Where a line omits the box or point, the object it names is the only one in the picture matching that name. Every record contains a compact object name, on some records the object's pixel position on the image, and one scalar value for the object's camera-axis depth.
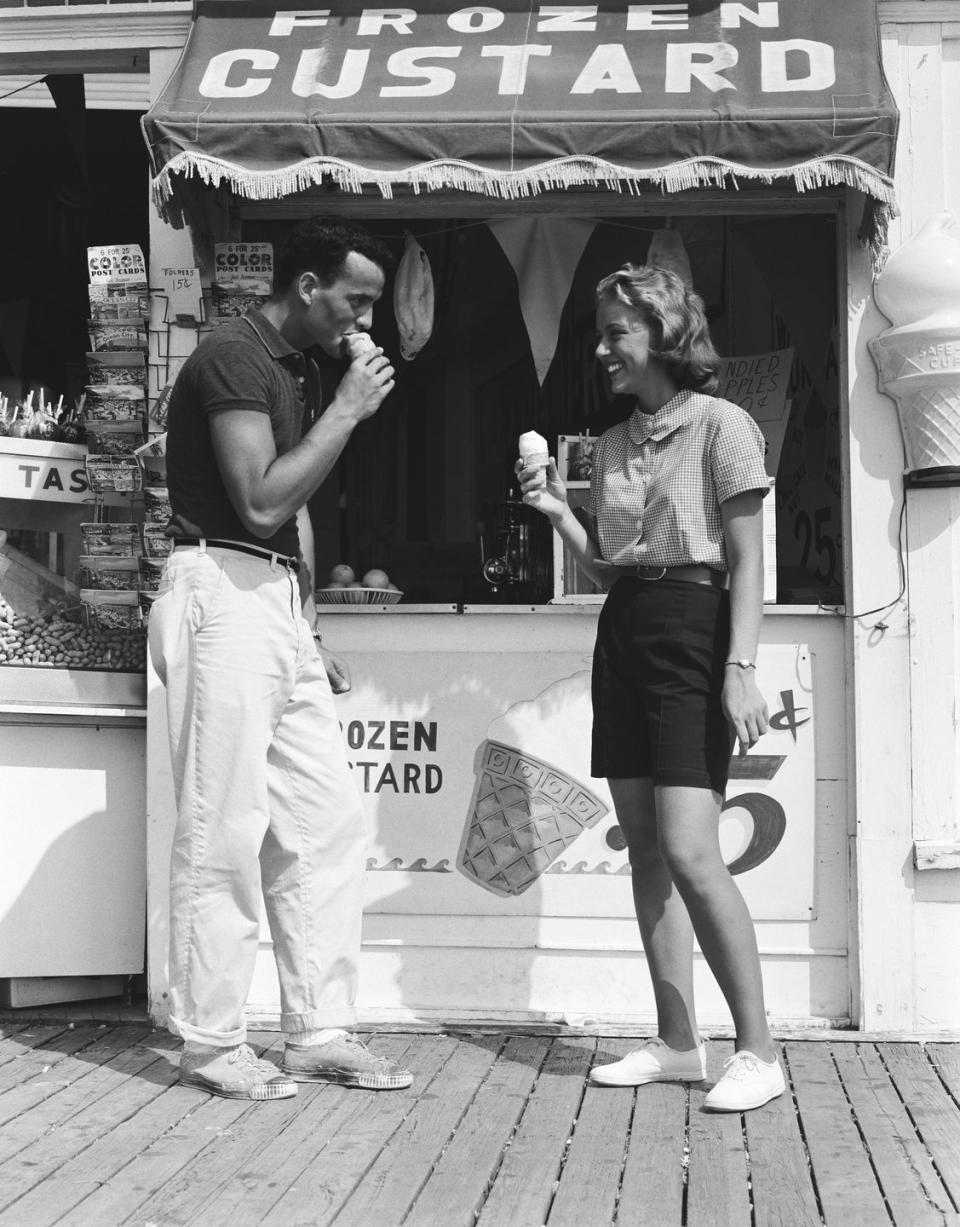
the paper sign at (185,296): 4.55
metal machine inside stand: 4.82
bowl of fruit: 4.56
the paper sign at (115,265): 4.54
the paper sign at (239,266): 4.55
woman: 3.45
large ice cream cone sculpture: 4.15
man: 3.50
